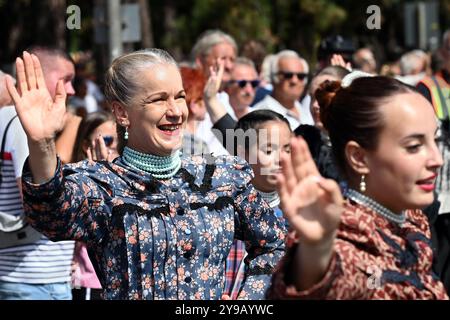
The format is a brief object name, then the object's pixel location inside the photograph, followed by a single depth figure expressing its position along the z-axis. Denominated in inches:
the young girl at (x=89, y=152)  413.7
